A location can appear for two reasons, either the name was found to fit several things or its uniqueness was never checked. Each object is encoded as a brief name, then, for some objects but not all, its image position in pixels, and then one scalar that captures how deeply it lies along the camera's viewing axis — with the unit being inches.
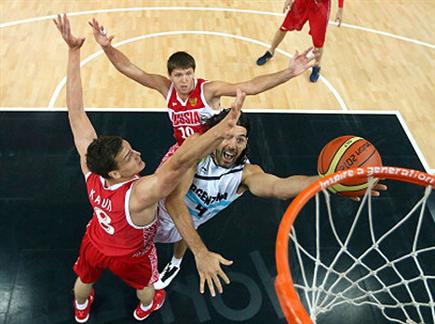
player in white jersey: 102.5
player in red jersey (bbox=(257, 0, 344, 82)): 205.9
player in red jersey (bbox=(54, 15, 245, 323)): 90.0
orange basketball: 101.0
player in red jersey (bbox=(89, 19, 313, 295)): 131.6
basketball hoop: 71.3
